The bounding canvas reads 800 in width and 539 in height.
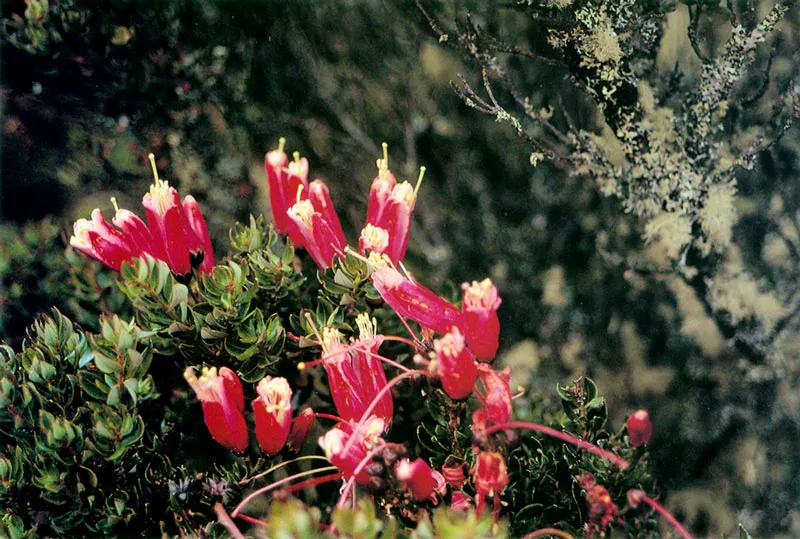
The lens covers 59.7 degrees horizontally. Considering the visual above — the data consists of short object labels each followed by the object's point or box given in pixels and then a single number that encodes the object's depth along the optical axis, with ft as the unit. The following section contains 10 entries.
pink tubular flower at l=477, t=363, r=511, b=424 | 1.94
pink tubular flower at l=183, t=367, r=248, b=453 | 1.95
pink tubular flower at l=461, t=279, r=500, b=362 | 1.96
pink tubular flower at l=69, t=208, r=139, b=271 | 2.15
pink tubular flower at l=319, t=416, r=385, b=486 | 1.86
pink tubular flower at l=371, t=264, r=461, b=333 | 2.09
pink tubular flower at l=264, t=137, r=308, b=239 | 2.42
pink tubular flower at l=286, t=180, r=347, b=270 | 2.25
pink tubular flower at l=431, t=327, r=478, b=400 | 1.83
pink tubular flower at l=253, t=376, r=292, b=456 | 1.94
